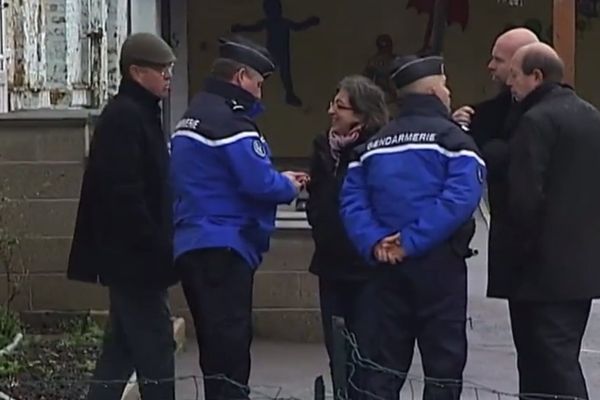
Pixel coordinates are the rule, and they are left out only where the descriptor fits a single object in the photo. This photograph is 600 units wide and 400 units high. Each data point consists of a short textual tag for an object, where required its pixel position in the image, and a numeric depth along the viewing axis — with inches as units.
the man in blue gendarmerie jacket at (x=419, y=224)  395.5
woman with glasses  434.3
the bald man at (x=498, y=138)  418.3
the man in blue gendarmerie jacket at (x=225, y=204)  417.1
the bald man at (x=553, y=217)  404.5
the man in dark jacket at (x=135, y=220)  415.2
